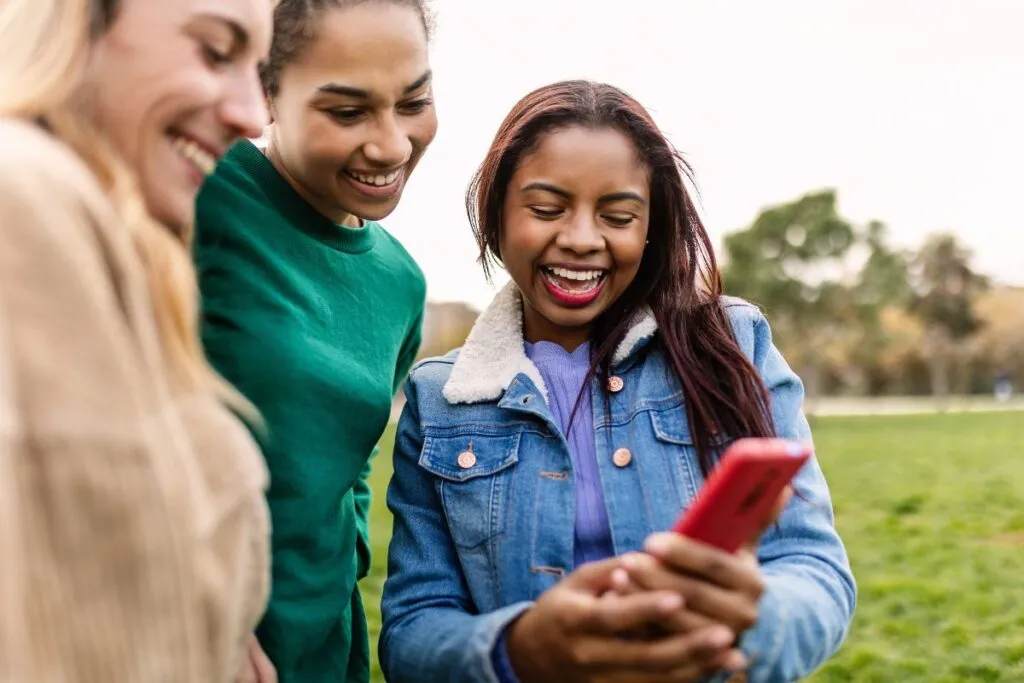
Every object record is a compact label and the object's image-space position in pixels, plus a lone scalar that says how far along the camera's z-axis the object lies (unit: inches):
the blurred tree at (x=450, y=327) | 1299.2
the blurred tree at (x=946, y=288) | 1882.4
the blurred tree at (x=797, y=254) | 1364.4
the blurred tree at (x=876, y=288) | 1421.0
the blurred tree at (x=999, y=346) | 2165.4
